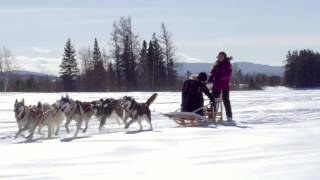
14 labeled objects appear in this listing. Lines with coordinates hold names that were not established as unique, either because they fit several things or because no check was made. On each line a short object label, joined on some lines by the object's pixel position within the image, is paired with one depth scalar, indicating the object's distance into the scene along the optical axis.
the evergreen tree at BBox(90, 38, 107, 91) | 58.56
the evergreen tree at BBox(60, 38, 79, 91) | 63.94
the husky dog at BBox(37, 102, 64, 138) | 10.99
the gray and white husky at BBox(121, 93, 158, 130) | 11.66
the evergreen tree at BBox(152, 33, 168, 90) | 59.62
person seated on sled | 11.89
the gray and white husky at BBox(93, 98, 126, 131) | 12.06
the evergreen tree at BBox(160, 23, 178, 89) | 60.38
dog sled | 11.22
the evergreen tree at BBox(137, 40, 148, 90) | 59.72
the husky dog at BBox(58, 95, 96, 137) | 11.18
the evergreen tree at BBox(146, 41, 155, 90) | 59.12
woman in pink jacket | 11.89
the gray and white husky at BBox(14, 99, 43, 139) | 10.76
